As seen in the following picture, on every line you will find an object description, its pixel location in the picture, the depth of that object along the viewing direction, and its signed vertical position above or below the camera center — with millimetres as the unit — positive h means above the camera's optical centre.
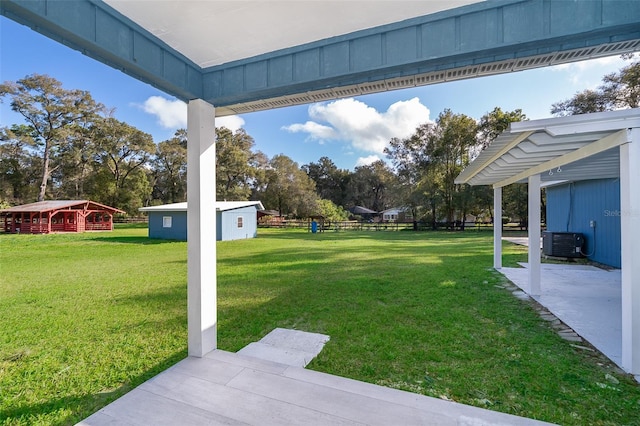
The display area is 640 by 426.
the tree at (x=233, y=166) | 29500 +4859
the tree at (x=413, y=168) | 22594 +3786
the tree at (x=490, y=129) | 20391 +5896
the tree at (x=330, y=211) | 28250 +119
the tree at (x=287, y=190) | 30047 +2440
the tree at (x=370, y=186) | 43781 +3934
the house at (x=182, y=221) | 14758 -435
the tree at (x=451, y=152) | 21750 +4574
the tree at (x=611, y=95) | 13776 +6116
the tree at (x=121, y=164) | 25172 +4660
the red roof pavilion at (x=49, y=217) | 17859 -114
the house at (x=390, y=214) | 39912 -333
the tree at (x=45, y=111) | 20344 +7530
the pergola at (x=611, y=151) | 2400 +656
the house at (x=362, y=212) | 39094 -24
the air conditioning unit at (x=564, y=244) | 8102 -956
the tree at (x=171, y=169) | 32031 +5093
